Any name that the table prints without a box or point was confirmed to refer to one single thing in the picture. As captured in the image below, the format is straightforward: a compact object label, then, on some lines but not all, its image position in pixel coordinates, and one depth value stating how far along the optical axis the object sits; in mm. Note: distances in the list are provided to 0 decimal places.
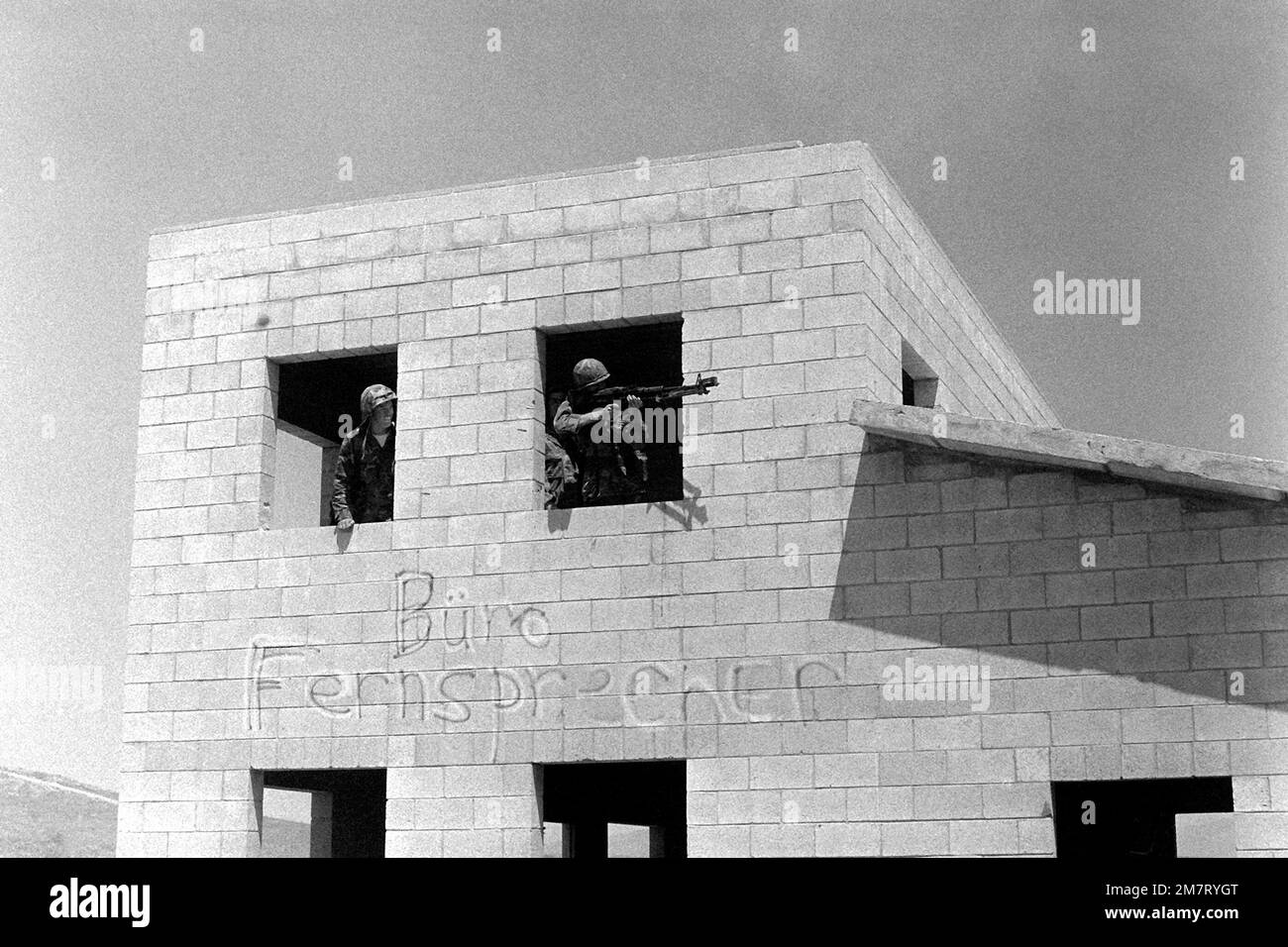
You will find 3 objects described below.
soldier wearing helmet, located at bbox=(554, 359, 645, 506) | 17109
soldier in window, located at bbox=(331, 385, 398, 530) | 17891
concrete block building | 14680
